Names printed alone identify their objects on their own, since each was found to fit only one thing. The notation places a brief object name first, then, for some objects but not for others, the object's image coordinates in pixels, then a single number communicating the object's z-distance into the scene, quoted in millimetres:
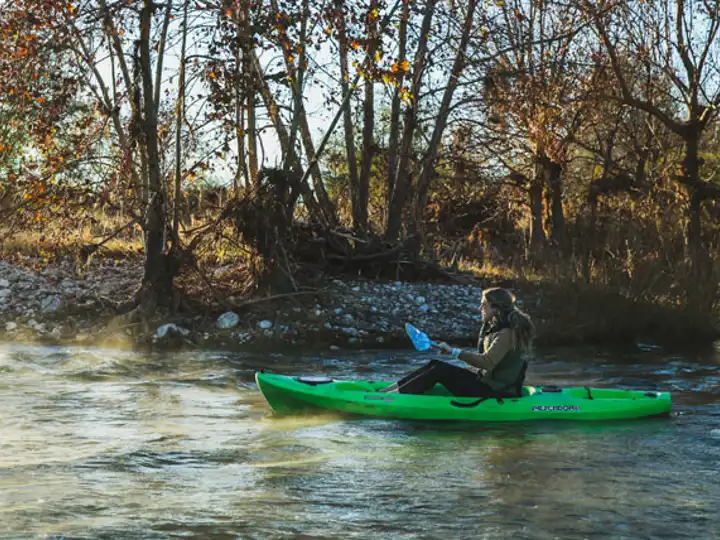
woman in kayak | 8422
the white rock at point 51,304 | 14555
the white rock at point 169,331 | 13734
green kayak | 8703
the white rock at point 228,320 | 14055
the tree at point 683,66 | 15617
